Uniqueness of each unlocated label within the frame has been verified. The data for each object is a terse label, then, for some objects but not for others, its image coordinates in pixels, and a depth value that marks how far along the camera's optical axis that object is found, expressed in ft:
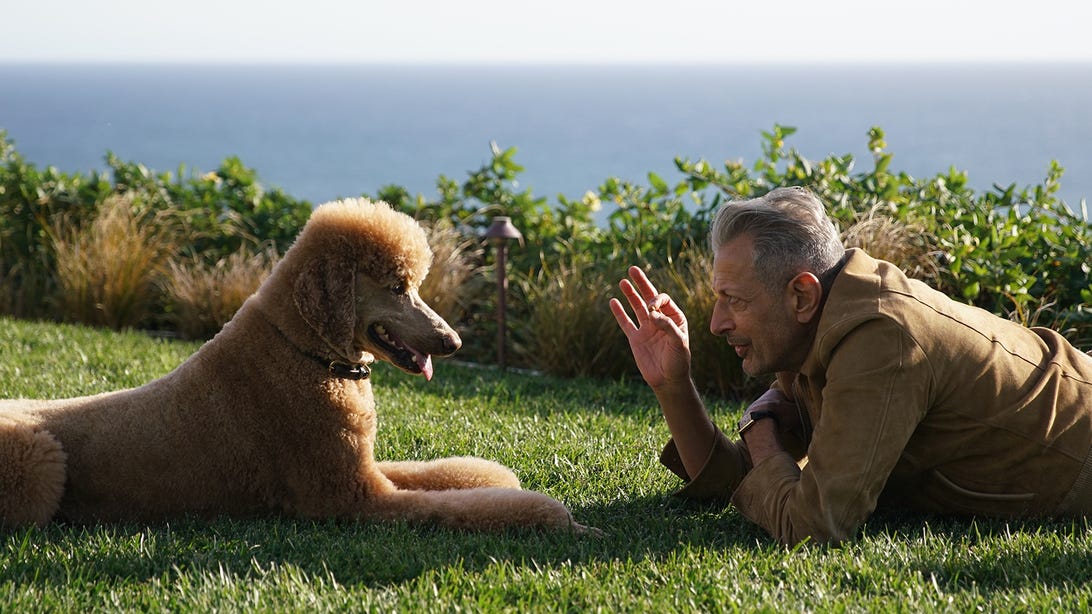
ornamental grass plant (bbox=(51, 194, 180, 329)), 29.19
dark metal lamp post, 24.50
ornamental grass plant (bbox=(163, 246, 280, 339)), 27.53
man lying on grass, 11.07
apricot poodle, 12.71
